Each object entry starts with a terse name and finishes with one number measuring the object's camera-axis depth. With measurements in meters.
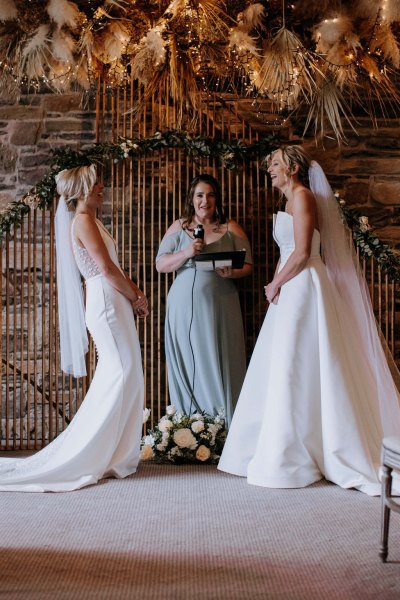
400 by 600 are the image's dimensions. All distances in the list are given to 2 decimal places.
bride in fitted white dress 4.27
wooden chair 2.77
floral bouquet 4.94
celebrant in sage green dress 5.27
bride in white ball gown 4.25
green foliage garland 5.58
